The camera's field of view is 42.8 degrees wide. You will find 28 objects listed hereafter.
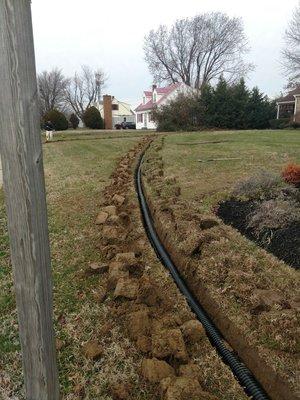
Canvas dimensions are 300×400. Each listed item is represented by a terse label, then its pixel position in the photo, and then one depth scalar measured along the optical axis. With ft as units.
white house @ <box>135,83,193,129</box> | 142.41
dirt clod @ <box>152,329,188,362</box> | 8.46
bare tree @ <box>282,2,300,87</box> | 110.32
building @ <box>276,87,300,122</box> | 117.70
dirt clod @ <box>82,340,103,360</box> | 8.73
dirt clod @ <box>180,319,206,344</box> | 9.32
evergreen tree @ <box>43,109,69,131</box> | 118.19
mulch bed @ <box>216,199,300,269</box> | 14.15
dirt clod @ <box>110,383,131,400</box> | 7.63
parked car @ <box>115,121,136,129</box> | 154.98
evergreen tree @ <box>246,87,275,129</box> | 104.42
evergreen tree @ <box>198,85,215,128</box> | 96.68
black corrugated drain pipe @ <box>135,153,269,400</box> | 8.25
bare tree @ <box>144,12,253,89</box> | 164.86
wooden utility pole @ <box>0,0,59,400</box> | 4.68
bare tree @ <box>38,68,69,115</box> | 209.05
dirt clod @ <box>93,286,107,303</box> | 11.20
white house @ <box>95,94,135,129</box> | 215.72
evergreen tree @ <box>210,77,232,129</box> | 97.86
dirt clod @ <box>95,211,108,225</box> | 17.73
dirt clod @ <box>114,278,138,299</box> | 10.75
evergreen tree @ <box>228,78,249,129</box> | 100.99
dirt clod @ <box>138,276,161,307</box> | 10.57
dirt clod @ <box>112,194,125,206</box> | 20.48
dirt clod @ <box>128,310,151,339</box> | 9.38
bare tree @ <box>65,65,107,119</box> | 239.87
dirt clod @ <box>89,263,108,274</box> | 12.76
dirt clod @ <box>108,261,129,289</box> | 11.56
